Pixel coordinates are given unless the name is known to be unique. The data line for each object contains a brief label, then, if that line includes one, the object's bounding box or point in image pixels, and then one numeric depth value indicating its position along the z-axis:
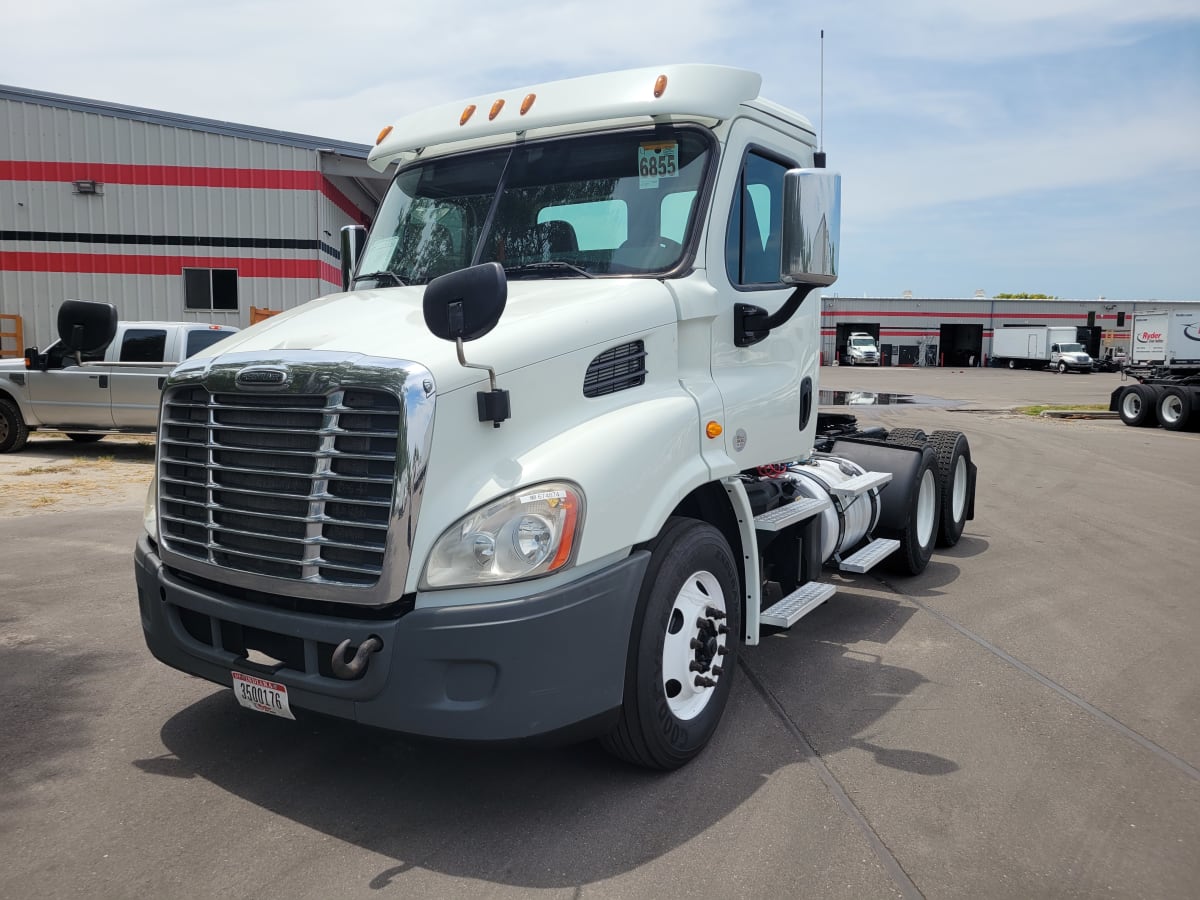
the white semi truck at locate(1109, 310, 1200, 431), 21.95
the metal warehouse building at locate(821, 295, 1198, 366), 65.38
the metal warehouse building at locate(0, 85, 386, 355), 19.81
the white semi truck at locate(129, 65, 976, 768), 3.22
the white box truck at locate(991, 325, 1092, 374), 53.66
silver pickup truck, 13.17
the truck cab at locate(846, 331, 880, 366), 59.28
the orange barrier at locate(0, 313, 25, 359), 20.22
